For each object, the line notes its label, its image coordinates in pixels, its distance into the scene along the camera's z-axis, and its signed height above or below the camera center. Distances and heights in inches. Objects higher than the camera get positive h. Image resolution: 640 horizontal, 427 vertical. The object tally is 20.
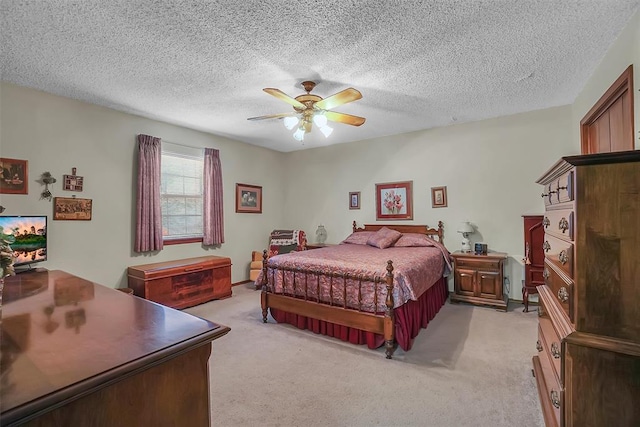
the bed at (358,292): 109.3 -30.9
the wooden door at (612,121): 87.9 +34.1
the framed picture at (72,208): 134.2 +5.4
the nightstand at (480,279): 156.2 -34.5
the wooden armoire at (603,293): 44.9 -12.4
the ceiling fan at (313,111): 109.7 +44.0
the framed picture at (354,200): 222.2 +12.7
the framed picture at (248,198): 218.7 +14.9
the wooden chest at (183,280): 150.5 -33.9
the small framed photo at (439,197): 187.3 +12.1
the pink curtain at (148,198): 159.9 +11.5
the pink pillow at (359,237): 194.7 -13.8
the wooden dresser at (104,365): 28.3 -16.1
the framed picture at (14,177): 118.9 +17.9
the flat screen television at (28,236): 112.3 -6.2
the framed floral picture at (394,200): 200.2 +11.0
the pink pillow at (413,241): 173.3 -14.7
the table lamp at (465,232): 170.6 -9.5
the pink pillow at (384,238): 175.2 -13.1
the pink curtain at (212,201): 194.2 +11.4
